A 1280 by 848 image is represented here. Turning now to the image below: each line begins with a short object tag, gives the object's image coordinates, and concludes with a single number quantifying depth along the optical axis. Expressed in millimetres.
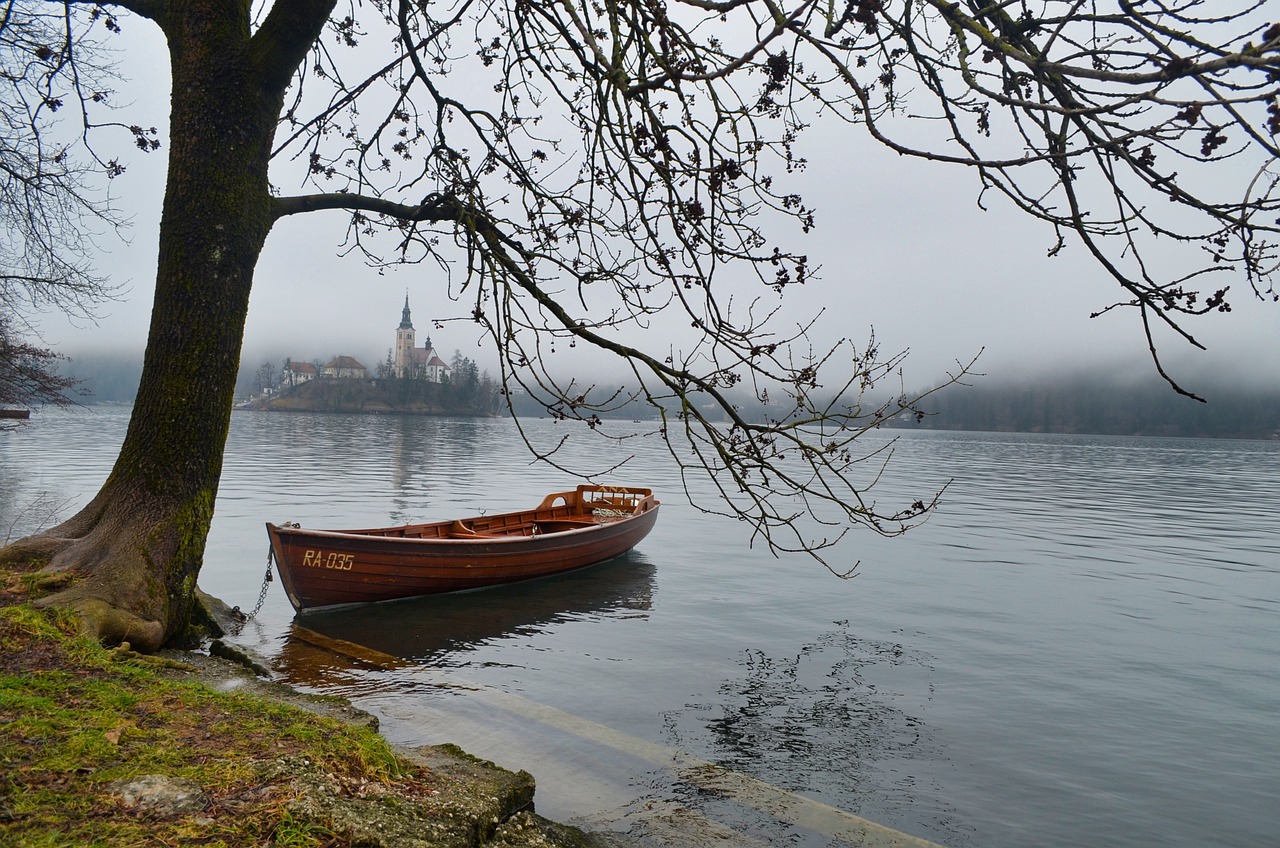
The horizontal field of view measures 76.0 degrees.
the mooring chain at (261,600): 11925
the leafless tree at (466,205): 3080
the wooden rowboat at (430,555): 12719
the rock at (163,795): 3215
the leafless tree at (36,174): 7000
